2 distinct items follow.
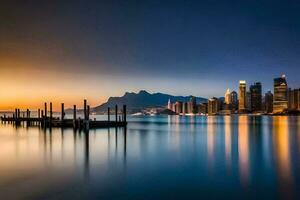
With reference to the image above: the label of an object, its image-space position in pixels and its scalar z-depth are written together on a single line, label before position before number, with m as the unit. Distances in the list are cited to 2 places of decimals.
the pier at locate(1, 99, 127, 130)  54.28
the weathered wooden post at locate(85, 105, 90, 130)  52.69
